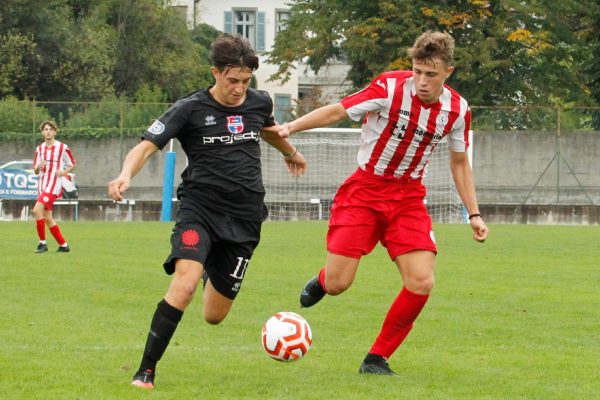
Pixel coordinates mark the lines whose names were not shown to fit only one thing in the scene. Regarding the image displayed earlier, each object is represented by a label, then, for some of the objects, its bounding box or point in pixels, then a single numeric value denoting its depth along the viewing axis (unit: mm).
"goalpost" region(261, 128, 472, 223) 63844
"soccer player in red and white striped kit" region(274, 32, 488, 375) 14930
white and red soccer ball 14469
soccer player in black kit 13742
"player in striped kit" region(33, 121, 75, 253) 37500
